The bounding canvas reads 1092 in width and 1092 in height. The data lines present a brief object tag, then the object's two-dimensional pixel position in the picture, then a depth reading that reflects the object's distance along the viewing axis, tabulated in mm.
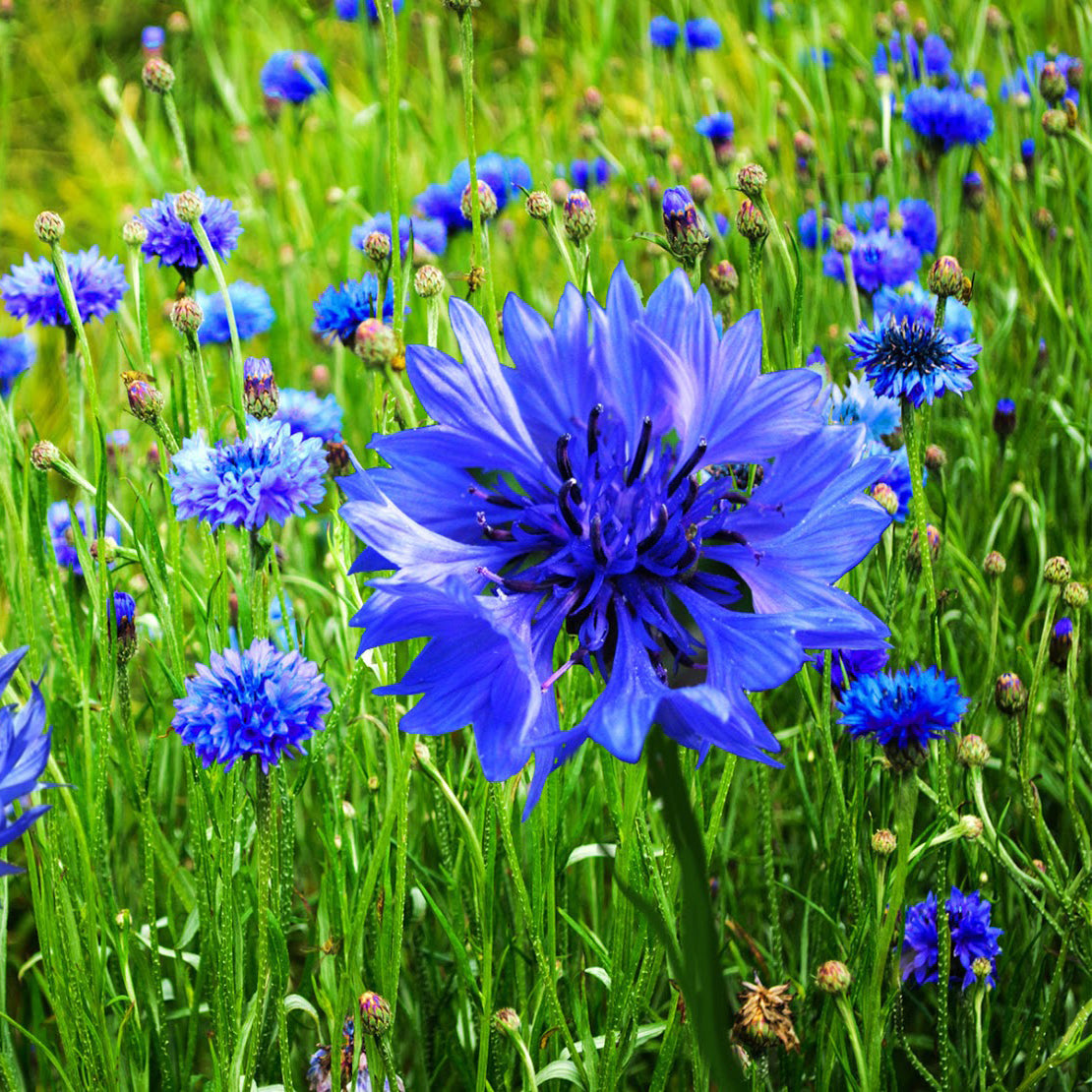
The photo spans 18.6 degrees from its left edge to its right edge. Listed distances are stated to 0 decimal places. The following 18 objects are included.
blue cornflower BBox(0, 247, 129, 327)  1013
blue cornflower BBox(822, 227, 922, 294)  1105
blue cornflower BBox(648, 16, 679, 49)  1602
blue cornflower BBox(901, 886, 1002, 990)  920
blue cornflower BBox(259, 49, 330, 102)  1591
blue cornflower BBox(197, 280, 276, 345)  1100
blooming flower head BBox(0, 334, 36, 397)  1096
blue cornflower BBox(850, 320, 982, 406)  915
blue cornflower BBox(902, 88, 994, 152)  1204
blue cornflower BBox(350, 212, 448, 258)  1104
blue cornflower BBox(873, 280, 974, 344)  1018
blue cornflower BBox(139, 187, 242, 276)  988
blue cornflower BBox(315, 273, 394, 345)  1014
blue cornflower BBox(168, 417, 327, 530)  883
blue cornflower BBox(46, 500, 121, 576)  1043
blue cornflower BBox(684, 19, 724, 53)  1643
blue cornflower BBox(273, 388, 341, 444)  1013
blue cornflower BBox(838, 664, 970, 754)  877
